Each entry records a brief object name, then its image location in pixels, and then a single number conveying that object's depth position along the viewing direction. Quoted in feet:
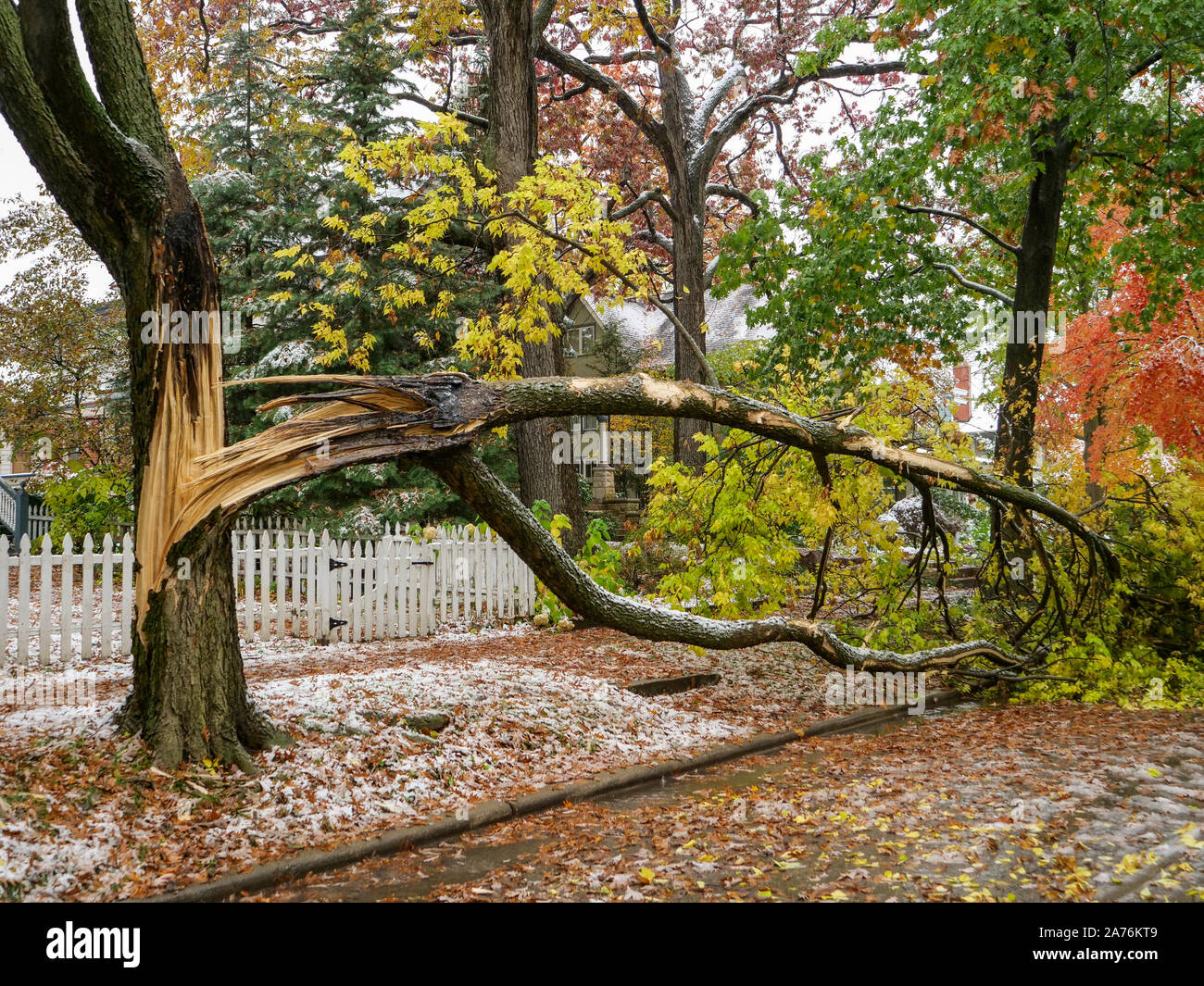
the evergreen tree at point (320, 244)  46.88
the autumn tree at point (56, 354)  54.44
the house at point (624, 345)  74.38
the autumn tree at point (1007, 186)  30.12
